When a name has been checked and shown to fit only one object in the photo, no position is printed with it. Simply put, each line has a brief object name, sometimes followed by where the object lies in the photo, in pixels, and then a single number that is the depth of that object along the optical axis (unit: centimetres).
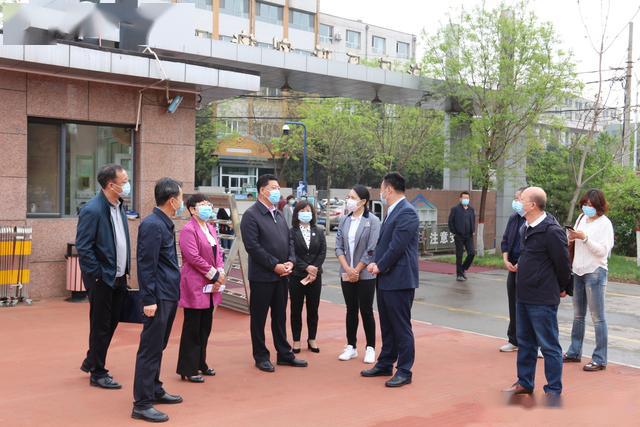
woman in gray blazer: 757
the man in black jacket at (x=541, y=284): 614
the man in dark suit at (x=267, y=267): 714
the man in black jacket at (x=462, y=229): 1512
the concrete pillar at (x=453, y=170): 2091
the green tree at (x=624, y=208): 2078
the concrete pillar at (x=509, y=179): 2000
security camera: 1158
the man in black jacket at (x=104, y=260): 610
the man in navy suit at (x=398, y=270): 669
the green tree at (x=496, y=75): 1872
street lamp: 3343
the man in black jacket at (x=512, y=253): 803
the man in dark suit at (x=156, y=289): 544
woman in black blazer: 790
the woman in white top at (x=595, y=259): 740
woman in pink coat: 652
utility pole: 2028
